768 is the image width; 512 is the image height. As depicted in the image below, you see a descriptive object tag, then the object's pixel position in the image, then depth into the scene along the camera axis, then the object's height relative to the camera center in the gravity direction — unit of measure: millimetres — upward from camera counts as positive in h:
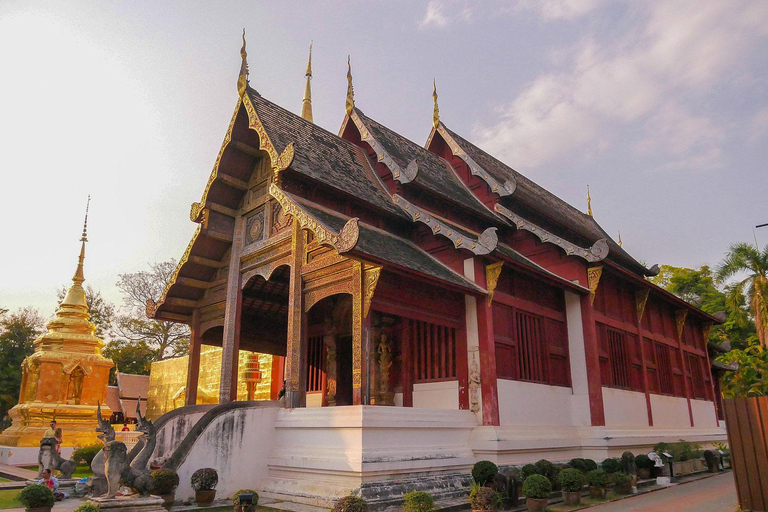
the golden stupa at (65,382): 16172 +1254
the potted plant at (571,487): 8227 -860
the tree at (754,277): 26094 +6658
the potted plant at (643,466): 10570 -756
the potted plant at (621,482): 9141 -892
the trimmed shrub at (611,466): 9727 -681
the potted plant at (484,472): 8133 -641
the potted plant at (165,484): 7398 -711
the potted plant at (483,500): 6656 -836
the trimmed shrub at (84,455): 13508 -629
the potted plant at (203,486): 7820 -776
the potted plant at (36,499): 6582 -779
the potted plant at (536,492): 7508 -848
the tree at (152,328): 33062 +5362
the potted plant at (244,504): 6660 -866
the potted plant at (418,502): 6562 -841
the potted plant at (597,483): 8711 -854
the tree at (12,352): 26188 +3352
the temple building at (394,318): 8336 +1925
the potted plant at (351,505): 6188 -817
